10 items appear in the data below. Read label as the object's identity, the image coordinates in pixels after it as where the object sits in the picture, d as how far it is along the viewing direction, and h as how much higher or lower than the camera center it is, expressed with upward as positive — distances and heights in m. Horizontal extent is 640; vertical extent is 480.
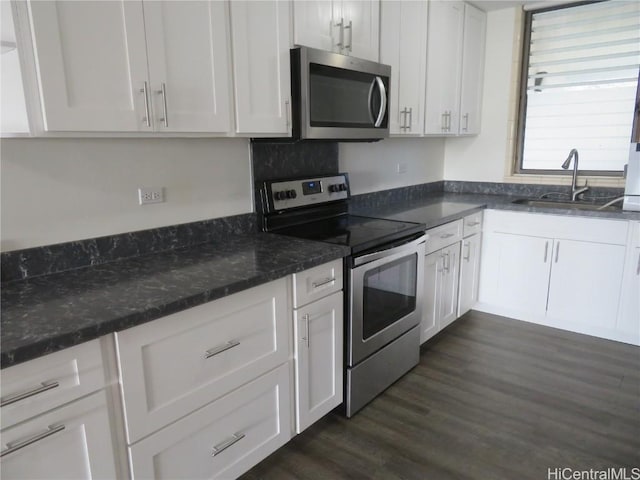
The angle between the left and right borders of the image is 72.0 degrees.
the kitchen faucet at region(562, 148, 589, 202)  3.34 -0.25
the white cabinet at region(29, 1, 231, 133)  1.30 +0.28
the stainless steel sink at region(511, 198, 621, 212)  3.09 -0.44
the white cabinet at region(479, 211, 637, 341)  2.99 -0.88
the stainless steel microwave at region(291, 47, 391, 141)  2.01 +0.26
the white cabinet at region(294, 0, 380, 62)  2.04 +0.61
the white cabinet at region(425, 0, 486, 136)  3.05 +0.59
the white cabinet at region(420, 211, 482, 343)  2.81 -0.86
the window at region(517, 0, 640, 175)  3.27 +0.47
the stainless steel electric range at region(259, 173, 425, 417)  2.12 -0.63
